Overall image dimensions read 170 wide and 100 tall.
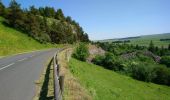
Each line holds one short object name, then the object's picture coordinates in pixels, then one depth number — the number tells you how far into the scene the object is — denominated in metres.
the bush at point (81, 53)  16.82
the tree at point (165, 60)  38.94
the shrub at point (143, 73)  20.88
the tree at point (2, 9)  31.24
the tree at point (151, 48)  71.13
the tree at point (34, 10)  42.70
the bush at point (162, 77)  23.73
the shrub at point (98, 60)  20.39
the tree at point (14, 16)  28.17
